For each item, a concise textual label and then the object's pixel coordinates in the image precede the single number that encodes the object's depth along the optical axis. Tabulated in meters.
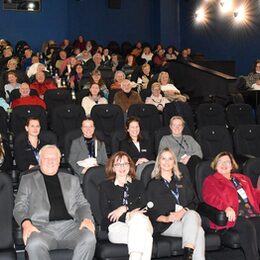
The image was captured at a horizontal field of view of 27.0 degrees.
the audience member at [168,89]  8.55
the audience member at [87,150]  5.48
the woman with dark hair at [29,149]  5.50
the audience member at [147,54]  13.59
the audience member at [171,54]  13.68
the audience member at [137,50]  14.10
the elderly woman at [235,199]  4.25
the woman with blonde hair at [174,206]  4.09
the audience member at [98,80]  8.31
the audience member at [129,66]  11.02
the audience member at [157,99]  7.93
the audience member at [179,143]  5.97
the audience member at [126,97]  7.63
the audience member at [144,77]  9.94
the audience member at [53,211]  3.81
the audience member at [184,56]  13.01
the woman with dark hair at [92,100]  7.41
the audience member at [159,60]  12.82
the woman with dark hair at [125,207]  3.95
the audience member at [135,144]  5.88
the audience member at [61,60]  11.05
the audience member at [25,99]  7.21
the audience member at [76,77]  9.25
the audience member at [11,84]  8.06
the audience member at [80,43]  13.91
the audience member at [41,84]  8.26
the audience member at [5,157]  5.26
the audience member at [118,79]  8.61
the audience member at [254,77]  9.60
